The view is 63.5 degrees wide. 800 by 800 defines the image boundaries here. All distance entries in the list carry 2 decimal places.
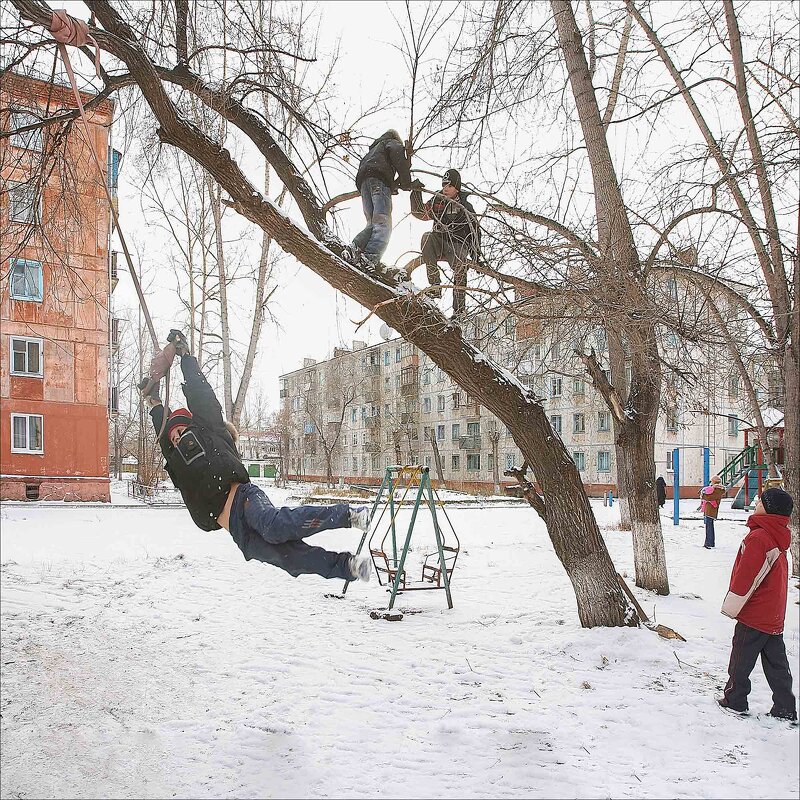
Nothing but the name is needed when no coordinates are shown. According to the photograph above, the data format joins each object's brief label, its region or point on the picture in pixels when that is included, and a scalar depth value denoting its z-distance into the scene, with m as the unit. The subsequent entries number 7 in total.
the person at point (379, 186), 3.95
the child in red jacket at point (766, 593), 4.23
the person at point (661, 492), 15.32
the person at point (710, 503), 11.02
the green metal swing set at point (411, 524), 6.99
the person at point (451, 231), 4.29
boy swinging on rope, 2.74
